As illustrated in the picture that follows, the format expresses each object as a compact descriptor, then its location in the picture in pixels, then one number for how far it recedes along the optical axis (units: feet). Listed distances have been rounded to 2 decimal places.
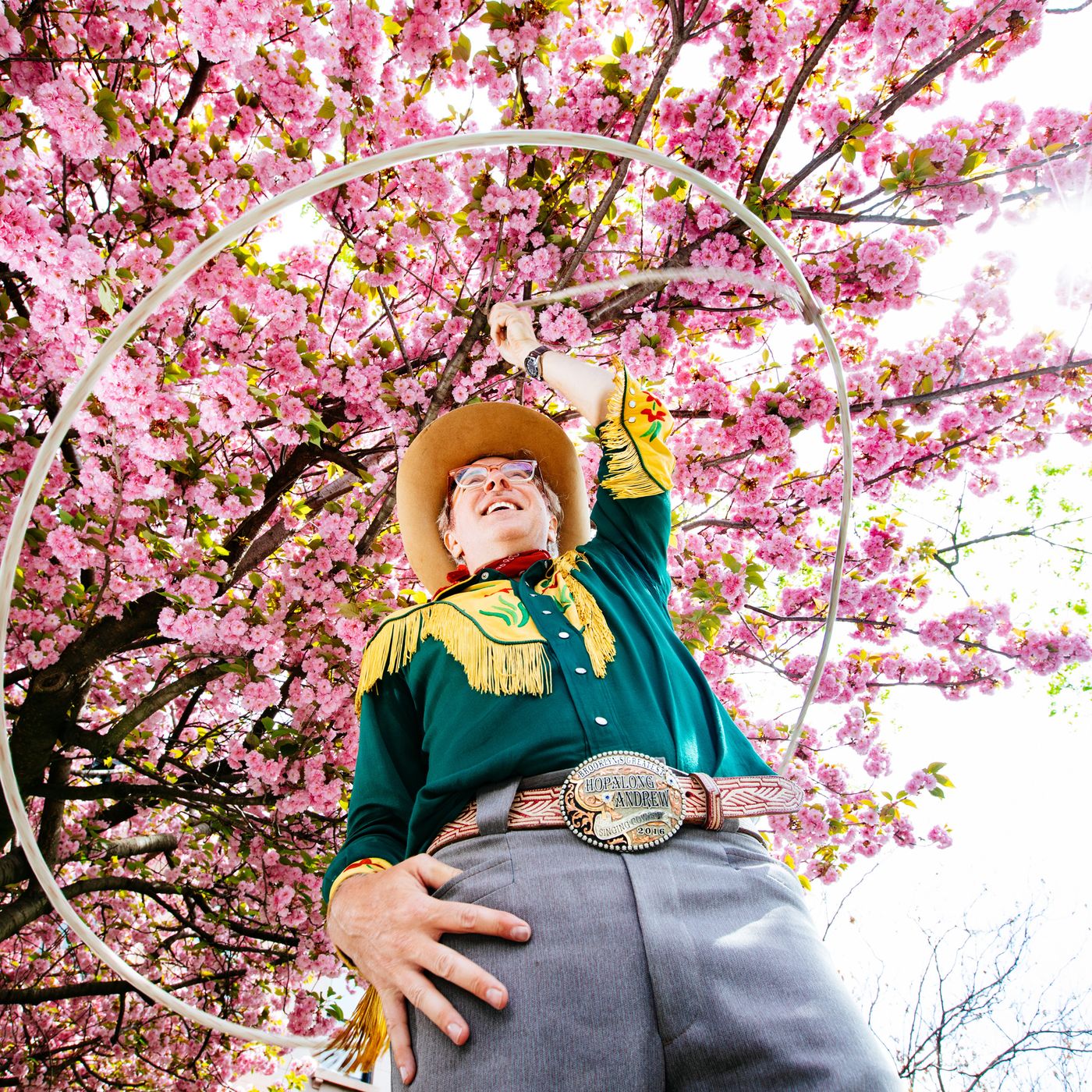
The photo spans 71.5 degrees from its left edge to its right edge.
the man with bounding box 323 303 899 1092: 3.82
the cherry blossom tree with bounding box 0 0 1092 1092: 11.76
